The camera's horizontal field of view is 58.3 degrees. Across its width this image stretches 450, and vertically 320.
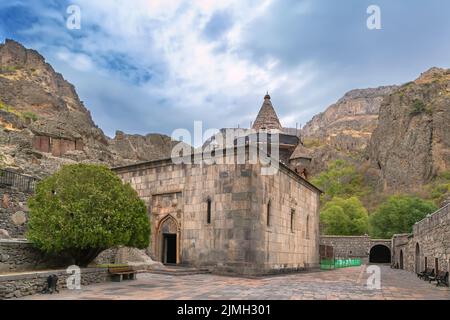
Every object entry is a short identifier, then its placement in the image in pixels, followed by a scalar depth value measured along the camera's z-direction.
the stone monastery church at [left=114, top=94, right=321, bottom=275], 17.02
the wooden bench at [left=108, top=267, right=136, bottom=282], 13.51
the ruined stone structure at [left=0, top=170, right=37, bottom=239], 19.30
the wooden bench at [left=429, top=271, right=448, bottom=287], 14.91
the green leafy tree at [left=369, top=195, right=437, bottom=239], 56.72
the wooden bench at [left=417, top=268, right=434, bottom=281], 17.45
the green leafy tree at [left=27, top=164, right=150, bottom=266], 12.09
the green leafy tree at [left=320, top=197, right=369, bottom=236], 62.72
